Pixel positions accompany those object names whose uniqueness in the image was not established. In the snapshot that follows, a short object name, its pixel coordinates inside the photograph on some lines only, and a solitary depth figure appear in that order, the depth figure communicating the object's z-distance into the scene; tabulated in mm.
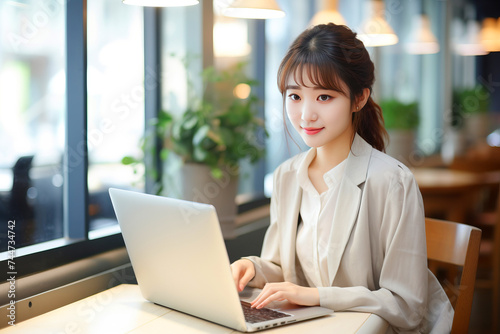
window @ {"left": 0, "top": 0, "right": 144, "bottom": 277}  1662
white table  1258
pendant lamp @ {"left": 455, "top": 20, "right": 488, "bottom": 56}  7121
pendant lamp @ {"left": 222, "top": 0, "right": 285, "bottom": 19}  1774
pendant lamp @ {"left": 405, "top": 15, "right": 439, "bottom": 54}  4531
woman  1384
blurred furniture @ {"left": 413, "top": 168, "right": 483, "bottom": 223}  3924
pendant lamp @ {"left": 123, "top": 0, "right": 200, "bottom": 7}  1600
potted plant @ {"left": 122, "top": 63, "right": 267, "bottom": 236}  2215
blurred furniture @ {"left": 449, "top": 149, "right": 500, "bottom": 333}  3281
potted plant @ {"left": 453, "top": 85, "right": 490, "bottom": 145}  6781
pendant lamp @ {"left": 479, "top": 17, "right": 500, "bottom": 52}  6086
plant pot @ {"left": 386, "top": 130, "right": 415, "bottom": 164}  5020
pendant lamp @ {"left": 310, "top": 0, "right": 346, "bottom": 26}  2799
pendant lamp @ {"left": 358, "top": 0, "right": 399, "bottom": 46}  2676
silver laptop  1177
